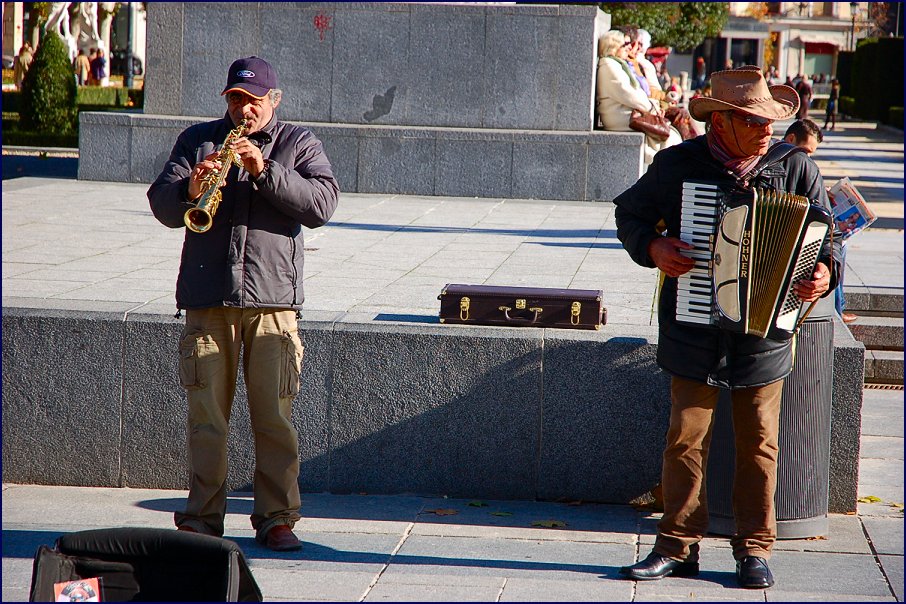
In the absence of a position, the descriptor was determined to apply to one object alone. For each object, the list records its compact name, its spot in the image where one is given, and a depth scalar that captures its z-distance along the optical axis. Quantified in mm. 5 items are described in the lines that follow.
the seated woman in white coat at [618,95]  26984
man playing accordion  9008
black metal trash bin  10203
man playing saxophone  9453
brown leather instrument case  11516
